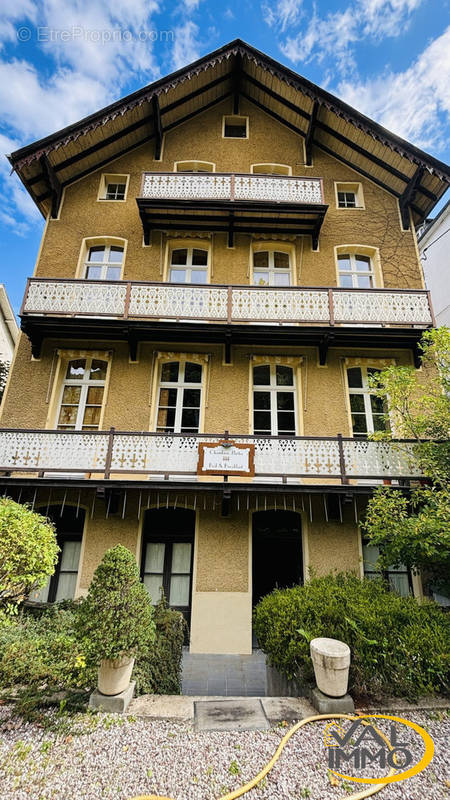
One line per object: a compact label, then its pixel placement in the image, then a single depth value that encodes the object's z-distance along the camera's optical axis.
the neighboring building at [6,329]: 19.25
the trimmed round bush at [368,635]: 5.34
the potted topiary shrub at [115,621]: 4.86
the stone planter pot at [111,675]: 5.02
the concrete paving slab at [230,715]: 4.76
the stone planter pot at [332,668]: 5.08
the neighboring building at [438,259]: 16.50
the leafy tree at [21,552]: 5.41
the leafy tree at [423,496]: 6.78
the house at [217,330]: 9.11
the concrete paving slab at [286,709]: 4.94
